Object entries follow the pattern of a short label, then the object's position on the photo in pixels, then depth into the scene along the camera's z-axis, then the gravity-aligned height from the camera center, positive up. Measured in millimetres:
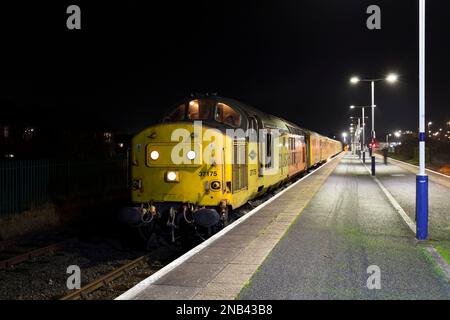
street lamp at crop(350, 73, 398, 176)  26641 +4635
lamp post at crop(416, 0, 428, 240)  8617 -467
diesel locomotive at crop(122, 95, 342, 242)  9789 -345
